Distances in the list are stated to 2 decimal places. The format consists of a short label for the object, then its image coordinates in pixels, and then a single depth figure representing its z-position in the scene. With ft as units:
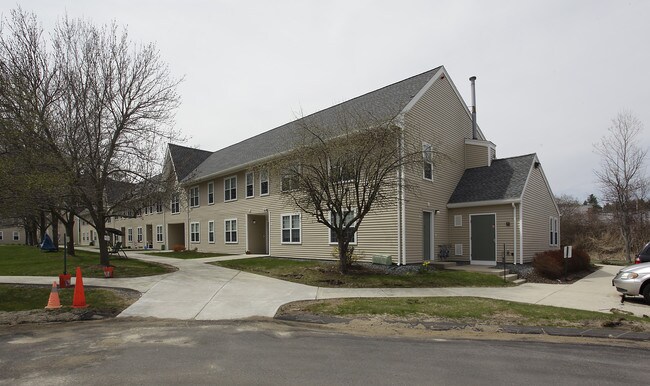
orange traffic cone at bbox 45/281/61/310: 32.27
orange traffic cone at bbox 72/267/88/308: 32.91
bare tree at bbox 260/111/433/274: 45.11
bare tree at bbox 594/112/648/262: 78.69
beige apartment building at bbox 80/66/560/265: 57.26
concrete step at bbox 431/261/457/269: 58.12
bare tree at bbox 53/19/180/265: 53.88
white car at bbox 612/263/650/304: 35.78
